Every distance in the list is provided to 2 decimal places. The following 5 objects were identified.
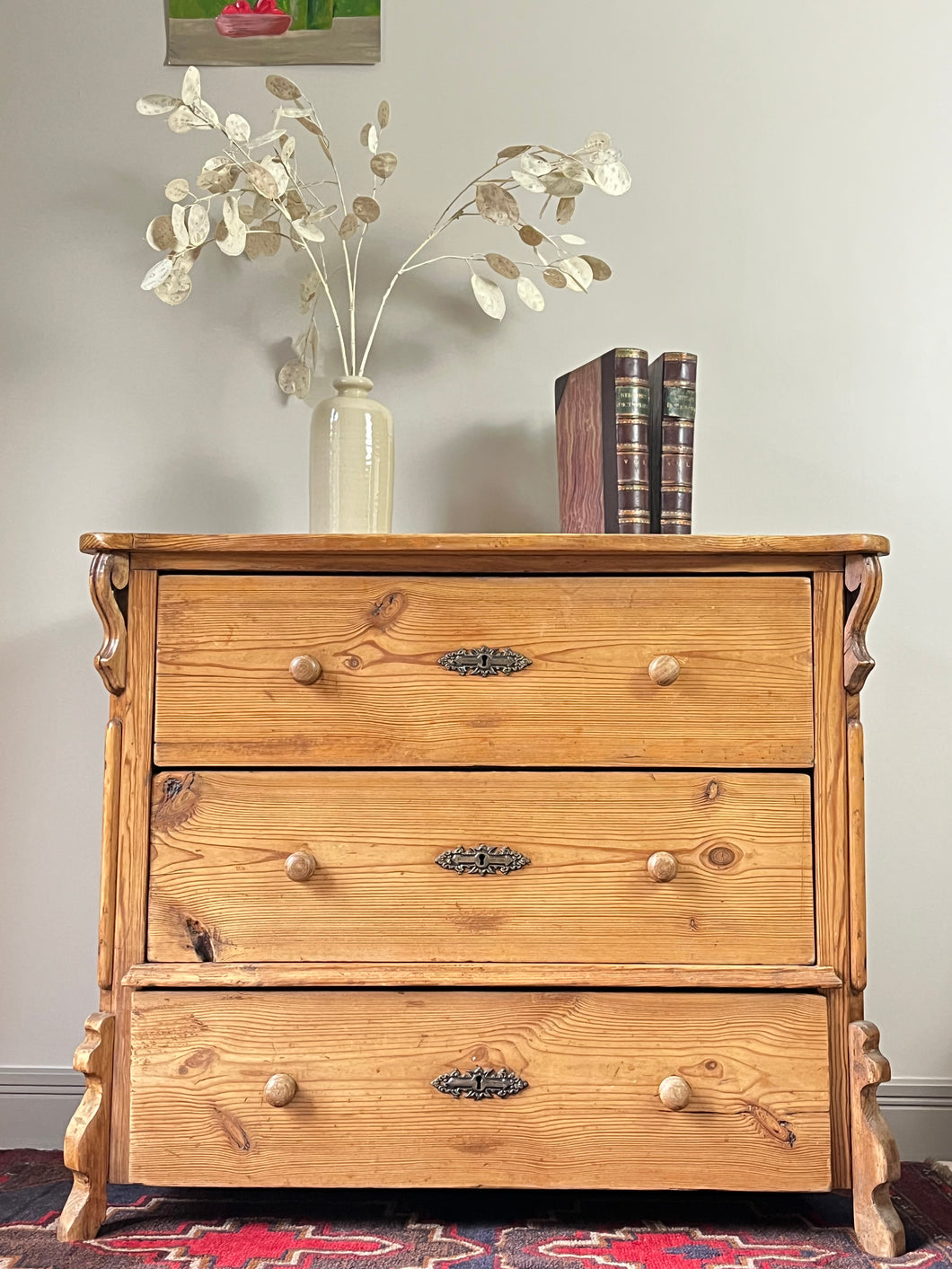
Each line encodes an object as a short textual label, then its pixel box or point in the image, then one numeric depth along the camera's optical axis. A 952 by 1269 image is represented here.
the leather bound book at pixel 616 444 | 1.35
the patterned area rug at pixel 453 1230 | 1.14
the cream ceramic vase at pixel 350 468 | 1.42
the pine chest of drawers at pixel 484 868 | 1.17
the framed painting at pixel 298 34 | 1.69
